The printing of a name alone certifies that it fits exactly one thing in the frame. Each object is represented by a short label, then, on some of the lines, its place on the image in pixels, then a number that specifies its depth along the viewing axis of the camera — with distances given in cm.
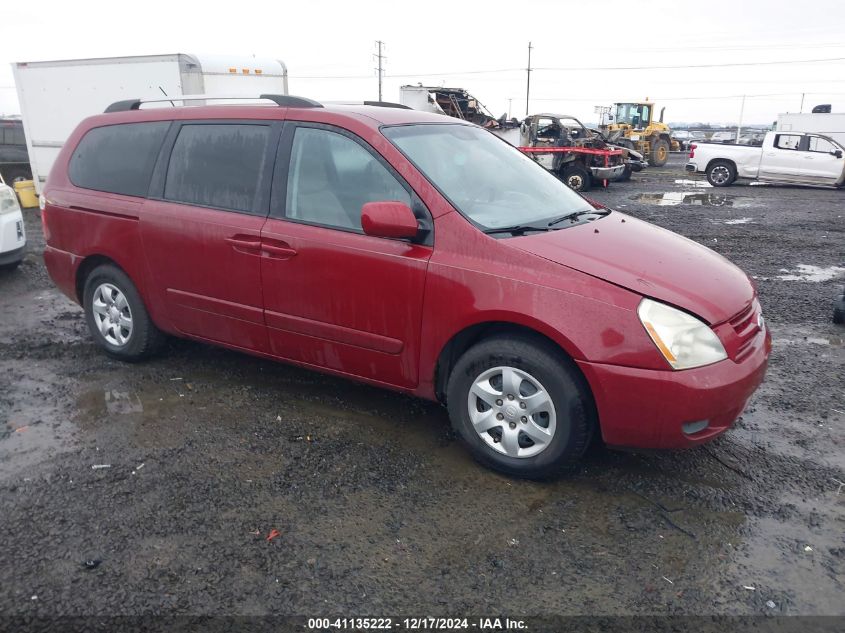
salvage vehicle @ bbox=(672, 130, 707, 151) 4087
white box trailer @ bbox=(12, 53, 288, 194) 1045
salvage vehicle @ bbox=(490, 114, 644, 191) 1830
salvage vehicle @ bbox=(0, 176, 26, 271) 735
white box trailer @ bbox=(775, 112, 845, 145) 3600
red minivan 308
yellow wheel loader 2752
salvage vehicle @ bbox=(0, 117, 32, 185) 1888
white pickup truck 1920
